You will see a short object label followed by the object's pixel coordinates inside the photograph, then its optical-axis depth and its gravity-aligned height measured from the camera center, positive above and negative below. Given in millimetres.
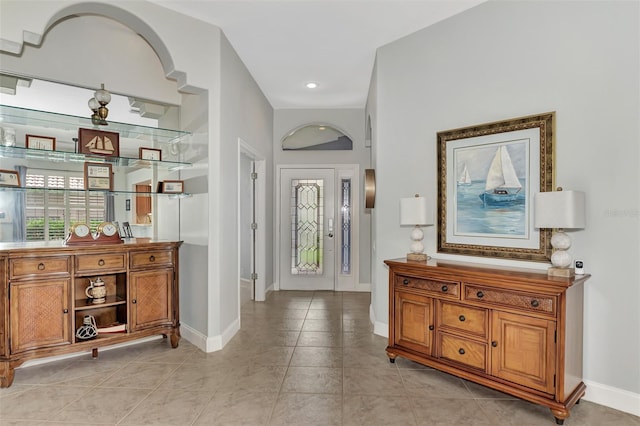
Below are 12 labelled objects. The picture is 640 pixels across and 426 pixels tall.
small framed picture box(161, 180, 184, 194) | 3322 +222
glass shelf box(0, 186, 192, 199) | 2582 +150
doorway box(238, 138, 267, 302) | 5062 -308
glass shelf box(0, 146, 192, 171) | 2529 +429
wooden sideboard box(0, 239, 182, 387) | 2471 -723
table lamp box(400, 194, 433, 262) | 2961 -82
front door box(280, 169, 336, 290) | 5609 -343
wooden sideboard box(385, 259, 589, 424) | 2094 -838
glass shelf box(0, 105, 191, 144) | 2564 +723
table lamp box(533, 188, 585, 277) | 2145 -55
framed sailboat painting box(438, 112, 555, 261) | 2514 +193
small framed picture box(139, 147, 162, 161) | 3139 +520
